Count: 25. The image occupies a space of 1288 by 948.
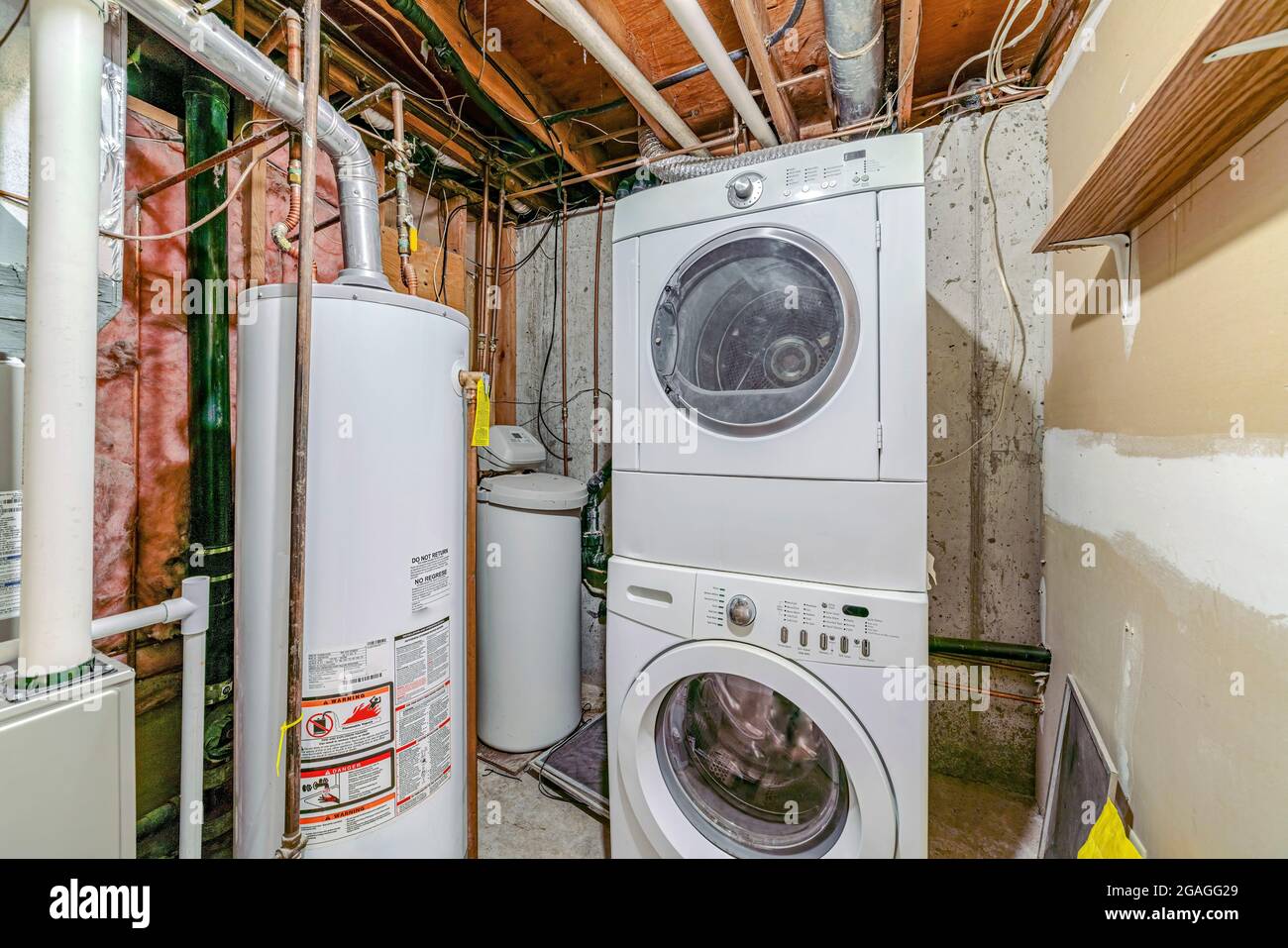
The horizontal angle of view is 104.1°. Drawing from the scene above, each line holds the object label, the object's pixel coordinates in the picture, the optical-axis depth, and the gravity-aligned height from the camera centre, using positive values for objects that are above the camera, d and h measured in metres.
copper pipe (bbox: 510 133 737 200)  1.80 +1.23
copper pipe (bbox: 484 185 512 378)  2.18 +0.80
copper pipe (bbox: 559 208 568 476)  2.35 +0.72
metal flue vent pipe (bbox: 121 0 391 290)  0.86 +0.76
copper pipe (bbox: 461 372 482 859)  1.25 -0.38
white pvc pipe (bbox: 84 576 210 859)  1.01 -0.48
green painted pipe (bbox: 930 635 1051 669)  1.55 -0.56
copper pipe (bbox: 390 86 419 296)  1.21 +0.69
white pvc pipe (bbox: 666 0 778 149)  1.10 +1.04
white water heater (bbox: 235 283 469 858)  0.98 -0.19
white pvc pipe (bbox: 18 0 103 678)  0.66 +0.21
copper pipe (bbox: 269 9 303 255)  0.98 +0.80
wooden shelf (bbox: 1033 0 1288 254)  0.50 +0.46
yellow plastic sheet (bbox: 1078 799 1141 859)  0.75 -0.57
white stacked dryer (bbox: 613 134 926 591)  1.06 +0.26
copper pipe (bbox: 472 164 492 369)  2.19 +0.88
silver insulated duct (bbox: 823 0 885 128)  1.27 +1.18
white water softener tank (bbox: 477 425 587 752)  1.89 -0.48
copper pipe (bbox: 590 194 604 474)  2.26 +0.67
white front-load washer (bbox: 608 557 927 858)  1.03 -0.58
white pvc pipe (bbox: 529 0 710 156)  1.16 +1.11
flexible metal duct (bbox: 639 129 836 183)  1.30 +0.95
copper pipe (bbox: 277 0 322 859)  0.89 +0.05
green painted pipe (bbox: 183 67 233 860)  1.25 +0.20
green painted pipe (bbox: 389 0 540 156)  1.27 +1.21
